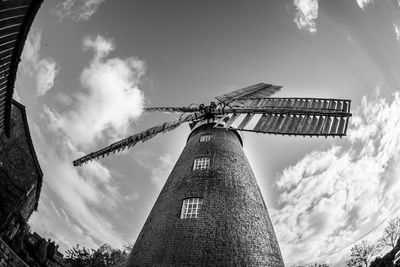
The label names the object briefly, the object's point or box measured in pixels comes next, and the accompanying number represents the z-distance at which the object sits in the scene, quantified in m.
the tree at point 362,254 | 49.31
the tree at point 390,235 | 47.72
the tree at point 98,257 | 34.54
